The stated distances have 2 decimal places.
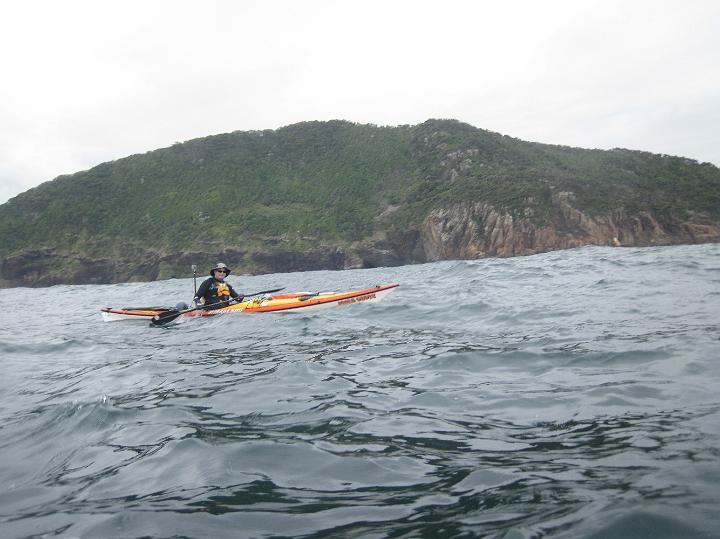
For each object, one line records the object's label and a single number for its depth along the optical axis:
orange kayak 12.77
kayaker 14.30
